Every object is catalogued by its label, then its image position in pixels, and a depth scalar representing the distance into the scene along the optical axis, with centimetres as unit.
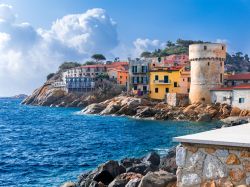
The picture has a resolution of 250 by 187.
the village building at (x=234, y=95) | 5400
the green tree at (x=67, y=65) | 14185
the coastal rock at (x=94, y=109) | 7138
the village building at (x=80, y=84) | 9994
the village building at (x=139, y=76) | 7344
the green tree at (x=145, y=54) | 14271
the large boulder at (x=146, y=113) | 5866
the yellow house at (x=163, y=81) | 6856
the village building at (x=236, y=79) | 6088
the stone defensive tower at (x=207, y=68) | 5997
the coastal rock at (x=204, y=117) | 5237
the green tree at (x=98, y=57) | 13550
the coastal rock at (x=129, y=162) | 1978
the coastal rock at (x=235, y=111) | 5361
